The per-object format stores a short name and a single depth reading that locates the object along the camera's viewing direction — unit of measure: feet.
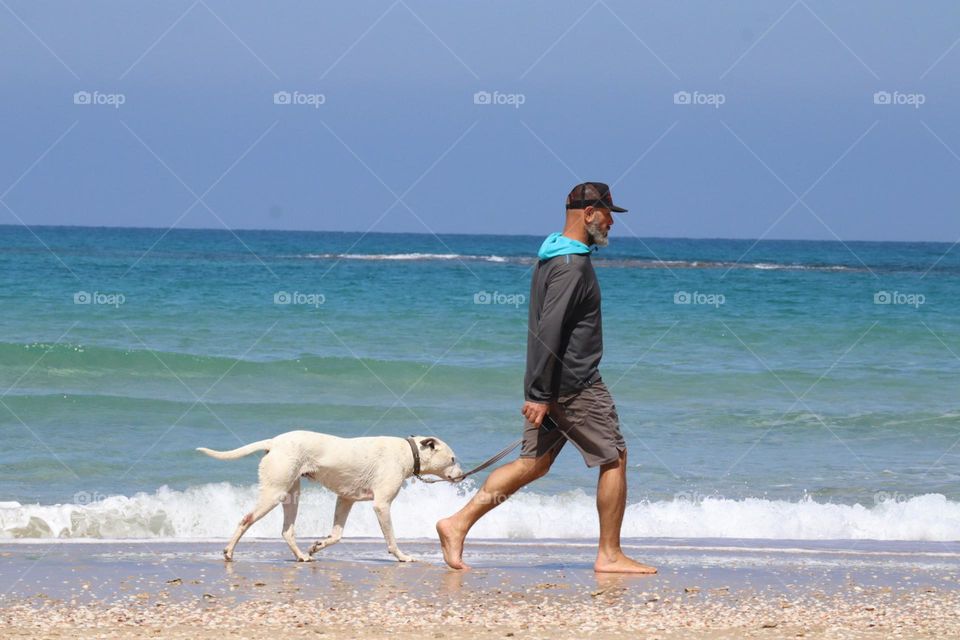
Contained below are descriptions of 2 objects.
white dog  46.32
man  42.09
